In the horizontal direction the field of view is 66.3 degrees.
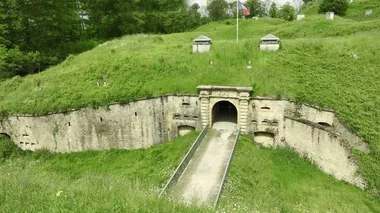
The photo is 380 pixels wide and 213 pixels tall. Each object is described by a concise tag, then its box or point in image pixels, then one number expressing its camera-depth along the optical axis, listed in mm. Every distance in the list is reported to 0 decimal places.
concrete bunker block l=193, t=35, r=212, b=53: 20859
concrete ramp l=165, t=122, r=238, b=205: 11727
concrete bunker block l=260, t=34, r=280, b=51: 19667
